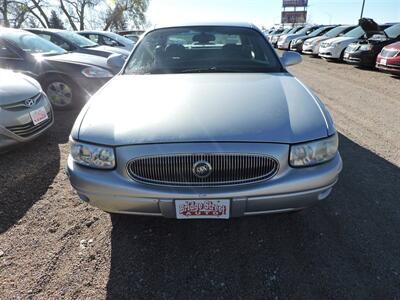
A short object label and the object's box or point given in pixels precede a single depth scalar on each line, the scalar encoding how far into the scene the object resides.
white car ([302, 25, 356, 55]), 14.27
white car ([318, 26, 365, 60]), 12.30
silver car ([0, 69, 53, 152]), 3.44
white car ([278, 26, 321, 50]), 19.99
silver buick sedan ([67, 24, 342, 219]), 1.90
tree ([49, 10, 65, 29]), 39.31
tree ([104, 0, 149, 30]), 38.38
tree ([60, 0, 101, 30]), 34.97
